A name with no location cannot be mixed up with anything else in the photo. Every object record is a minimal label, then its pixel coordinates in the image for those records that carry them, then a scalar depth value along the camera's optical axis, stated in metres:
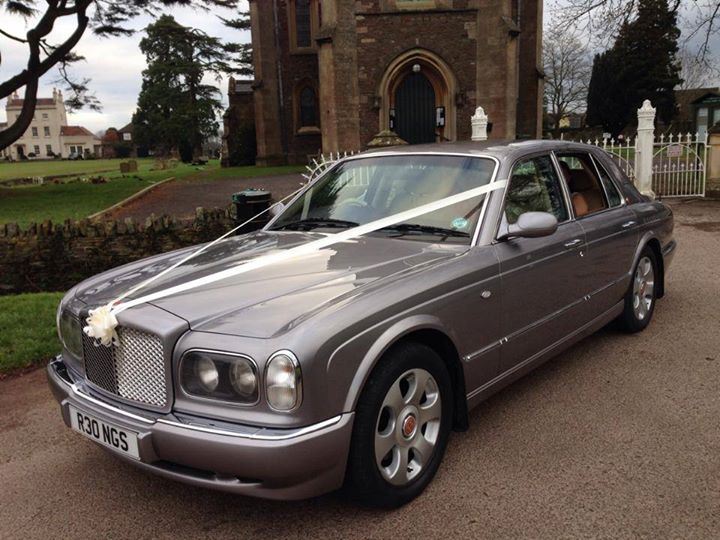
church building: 21.48
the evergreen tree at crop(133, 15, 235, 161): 52.56
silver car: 2.52
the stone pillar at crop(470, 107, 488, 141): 14.31
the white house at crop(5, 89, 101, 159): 117.31
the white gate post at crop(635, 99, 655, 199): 13.49
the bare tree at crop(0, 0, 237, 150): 18.27
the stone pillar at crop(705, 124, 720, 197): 13.55
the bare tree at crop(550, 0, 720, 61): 16.53
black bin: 7.78
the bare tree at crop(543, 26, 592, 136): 54.34
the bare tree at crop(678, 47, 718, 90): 17.16
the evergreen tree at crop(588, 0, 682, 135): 43.50
